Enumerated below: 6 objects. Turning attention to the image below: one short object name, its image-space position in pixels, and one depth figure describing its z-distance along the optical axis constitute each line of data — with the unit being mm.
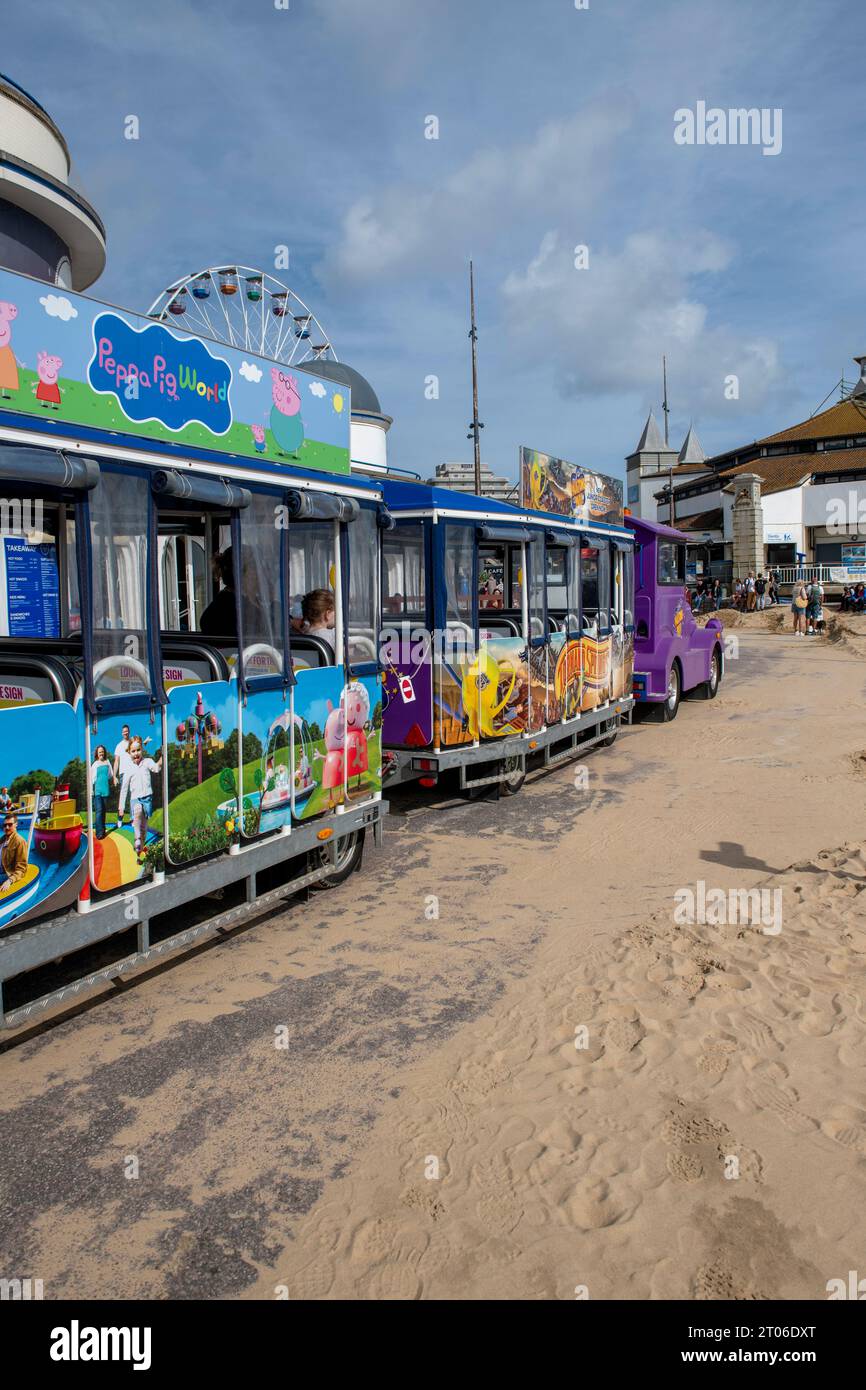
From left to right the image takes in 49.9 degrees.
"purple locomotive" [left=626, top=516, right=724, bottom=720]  14742
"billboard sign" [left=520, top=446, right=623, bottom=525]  10641
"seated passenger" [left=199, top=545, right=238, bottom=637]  5902
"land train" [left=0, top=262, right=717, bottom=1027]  4277
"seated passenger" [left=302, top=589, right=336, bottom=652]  6695
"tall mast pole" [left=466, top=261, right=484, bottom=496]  30156
